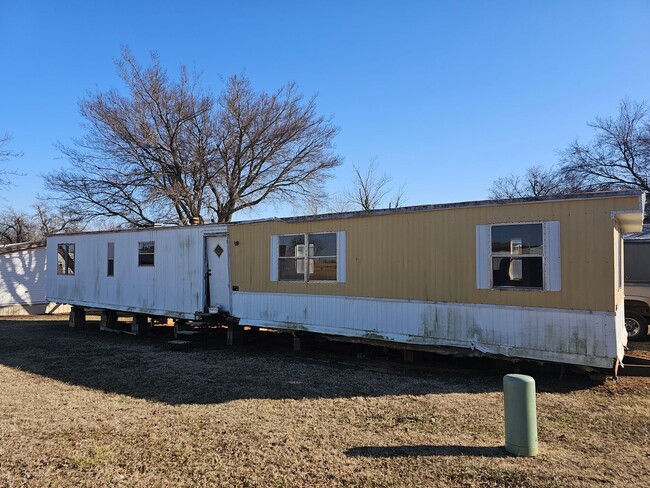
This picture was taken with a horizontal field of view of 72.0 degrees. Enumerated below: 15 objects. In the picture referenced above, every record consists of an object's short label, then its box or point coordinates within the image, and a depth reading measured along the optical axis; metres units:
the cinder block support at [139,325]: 11.87
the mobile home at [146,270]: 10.25
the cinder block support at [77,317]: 13.62
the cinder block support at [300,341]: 9.12
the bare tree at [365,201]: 29.32
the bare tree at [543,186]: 27.53
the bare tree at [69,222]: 20.63
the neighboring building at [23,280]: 17.11
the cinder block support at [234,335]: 10.03
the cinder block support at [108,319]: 12.97
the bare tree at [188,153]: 20.25
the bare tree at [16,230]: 33.56
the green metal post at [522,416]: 3.97
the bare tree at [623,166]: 22.22
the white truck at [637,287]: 9.91
